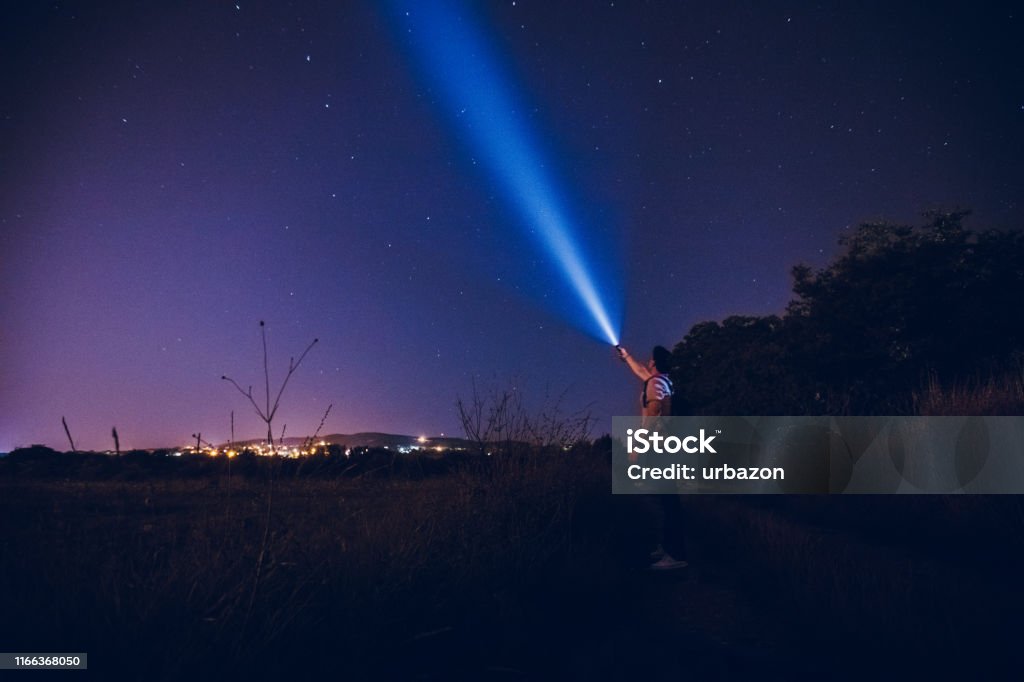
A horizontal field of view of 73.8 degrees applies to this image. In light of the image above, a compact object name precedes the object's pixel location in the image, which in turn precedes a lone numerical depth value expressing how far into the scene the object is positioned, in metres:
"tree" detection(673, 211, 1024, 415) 26.12
